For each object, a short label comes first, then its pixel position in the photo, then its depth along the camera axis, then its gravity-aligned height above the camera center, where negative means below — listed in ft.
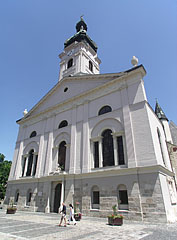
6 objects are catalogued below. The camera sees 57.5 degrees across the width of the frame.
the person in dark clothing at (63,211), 31.06 -3.11
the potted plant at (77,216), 37.80 -4.71
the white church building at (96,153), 38.65 +12.12
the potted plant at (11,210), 51.21 -4.52
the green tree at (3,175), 108.37 +12.16
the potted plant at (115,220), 31.62 -4.73
